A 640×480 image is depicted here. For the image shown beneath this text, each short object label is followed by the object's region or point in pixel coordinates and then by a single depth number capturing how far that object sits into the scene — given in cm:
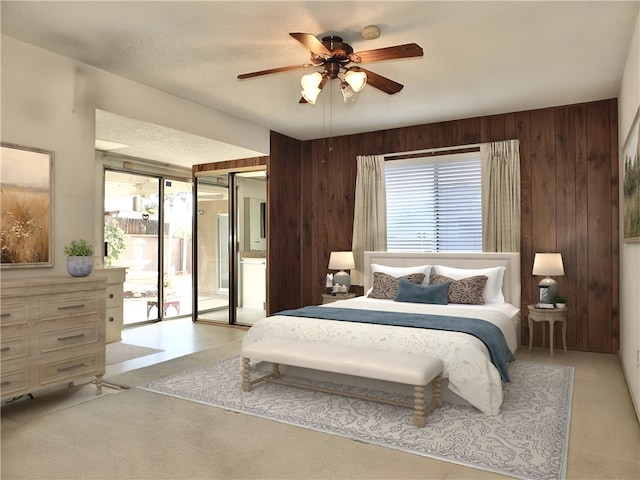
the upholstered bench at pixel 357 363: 295
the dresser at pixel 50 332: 306
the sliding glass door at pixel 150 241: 646
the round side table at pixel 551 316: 473
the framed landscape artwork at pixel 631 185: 314
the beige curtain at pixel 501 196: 532
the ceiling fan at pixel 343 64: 293
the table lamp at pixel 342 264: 597
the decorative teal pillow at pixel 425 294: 482
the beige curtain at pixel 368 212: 621
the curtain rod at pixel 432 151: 562
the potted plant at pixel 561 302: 481
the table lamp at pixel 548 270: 478
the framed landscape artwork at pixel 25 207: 335
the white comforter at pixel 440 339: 316
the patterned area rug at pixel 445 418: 257
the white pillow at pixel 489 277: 502
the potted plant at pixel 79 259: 355
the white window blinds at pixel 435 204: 566
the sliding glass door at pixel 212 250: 679
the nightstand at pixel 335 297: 583
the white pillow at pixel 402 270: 535
